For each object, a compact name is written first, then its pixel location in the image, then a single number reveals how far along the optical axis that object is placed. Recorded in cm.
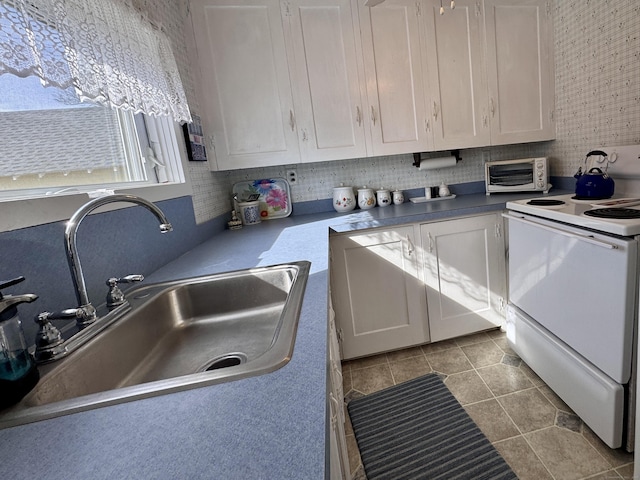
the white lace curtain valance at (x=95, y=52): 65
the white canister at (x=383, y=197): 232
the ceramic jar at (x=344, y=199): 226
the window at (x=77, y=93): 71
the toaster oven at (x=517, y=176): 208
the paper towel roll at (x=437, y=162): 232
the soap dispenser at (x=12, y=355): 51
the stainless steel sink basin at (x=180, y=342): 54
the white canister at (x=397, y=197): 237
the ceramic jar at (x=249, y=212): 225
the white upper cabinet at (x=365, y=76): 188
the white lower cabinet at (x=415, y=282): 189
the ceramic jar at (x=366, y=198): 229
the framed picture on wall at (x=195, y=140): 174
